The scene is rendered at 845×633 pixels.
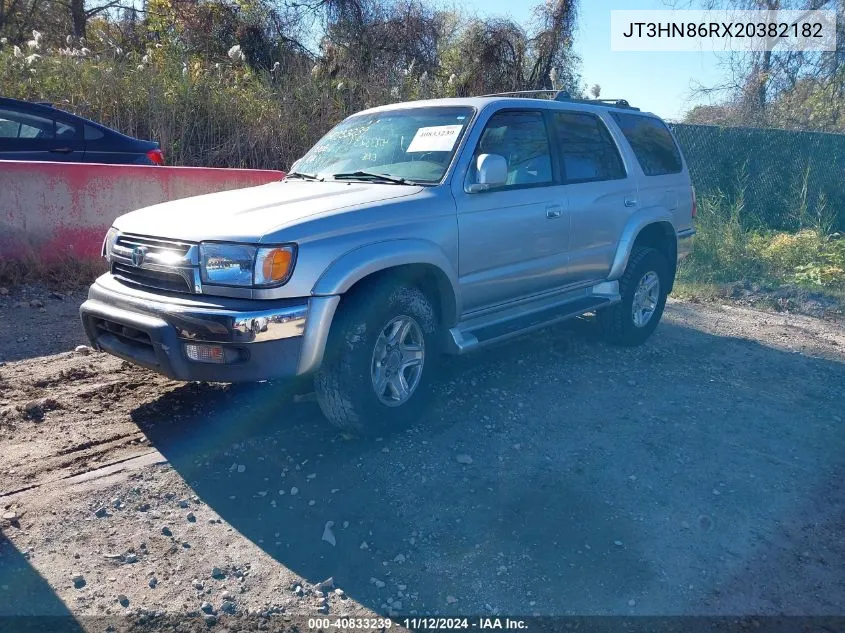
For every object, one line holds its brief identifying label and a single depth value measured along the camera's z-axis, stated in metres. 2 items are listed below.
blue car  8.47
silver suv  3.62
